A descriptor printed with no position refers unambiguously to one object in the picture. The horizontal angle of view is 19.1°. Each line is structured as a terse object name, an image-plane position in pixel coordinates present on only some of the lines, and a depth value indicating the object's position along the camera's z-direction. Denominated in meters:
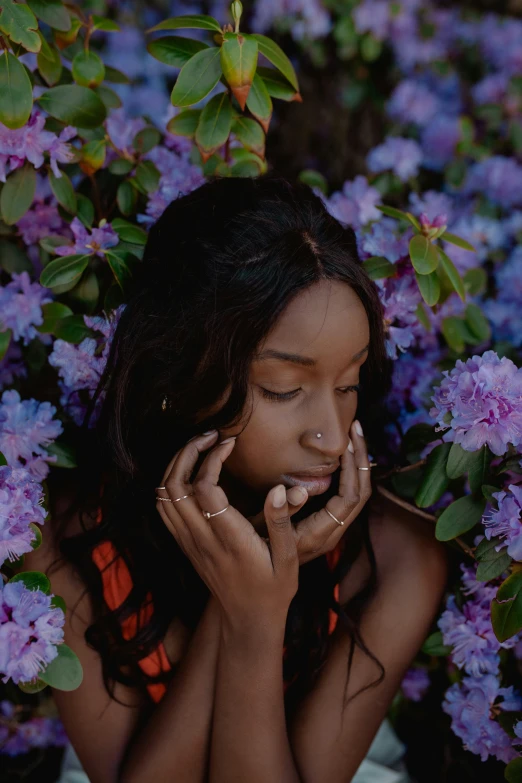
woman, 1.06
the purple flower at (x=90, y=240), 1.17
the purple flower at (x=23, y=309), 1.20
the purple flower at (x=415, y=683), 1.34
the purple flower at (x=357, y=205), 1.35
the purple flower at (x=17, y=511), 1.03
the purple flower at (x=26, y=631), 0.98
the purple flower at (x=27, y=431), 1.13
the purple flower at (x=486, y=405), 1.05
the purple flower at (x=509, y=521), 1.04
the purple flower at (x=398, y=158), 1.51
